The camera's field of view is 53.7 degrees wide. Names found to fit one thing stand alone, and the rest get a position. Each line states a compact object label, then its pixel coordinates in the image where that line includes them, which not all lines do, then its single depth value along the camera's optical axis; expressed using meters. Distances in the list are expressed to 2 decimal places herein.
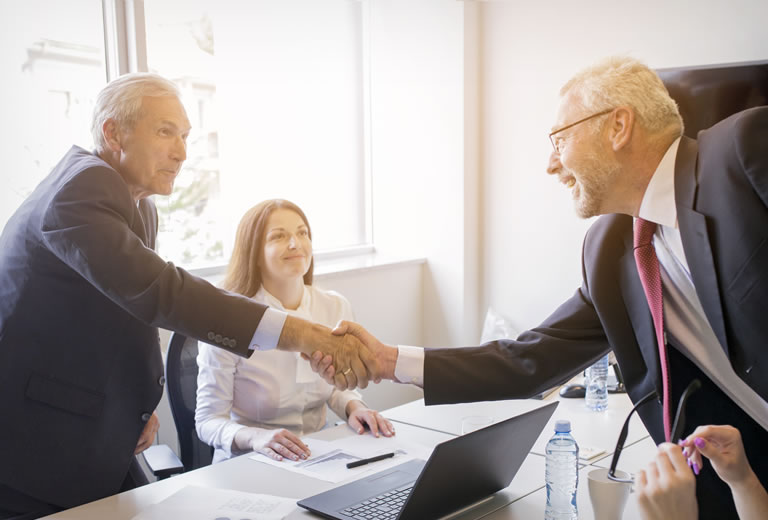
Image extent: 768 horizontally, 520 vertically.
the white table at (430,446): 1.61
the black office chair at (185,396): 2.43
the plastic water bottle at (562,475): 1.56
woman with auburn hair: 2.33
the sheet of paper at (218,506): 1.56
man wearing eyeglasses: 1.42
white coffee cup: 1.49
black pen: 1.86
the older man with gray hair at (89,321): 1.78
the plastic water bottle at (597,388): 2.45
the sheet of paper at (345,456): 1.83
